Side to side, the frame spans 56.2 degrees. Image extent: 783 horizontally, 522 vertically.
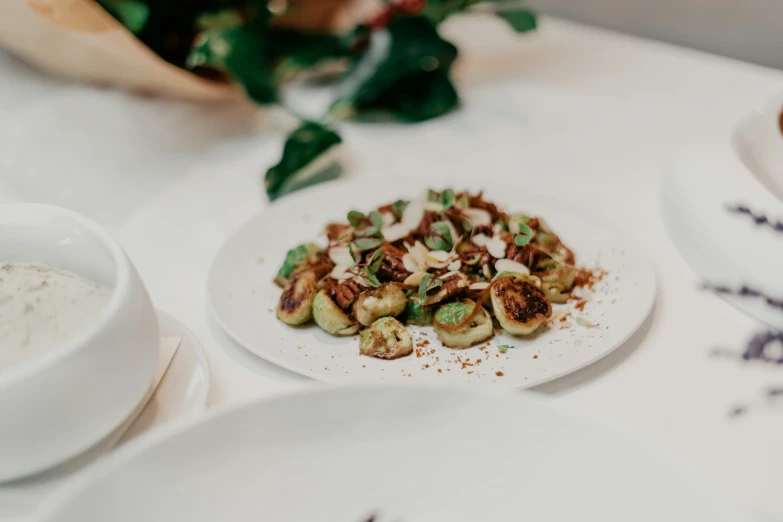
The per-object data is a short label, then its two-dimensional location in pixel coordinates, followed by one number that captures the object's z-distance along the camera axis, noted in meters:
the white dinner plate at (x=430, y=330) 0.58
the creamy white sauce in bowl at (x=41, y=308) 0.48
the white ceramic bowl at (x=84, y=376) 0.44
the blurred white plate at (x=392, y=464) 0.40
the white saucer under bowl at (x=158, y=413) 0.48
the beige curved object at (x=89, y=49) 0.85
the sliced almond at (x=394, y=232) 0.71
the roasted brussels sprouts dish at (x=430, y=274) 0.62
